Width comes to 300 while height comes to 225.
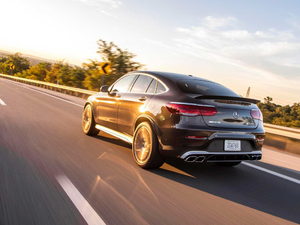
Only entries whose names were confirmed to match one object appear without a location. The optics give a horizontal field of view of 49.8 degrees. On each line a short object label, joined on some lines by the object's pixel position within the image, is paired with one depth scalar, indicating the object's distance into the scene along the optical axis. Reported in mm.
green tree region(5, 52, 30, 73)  96375
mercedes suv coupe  4594
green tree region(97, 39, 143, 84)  24828
